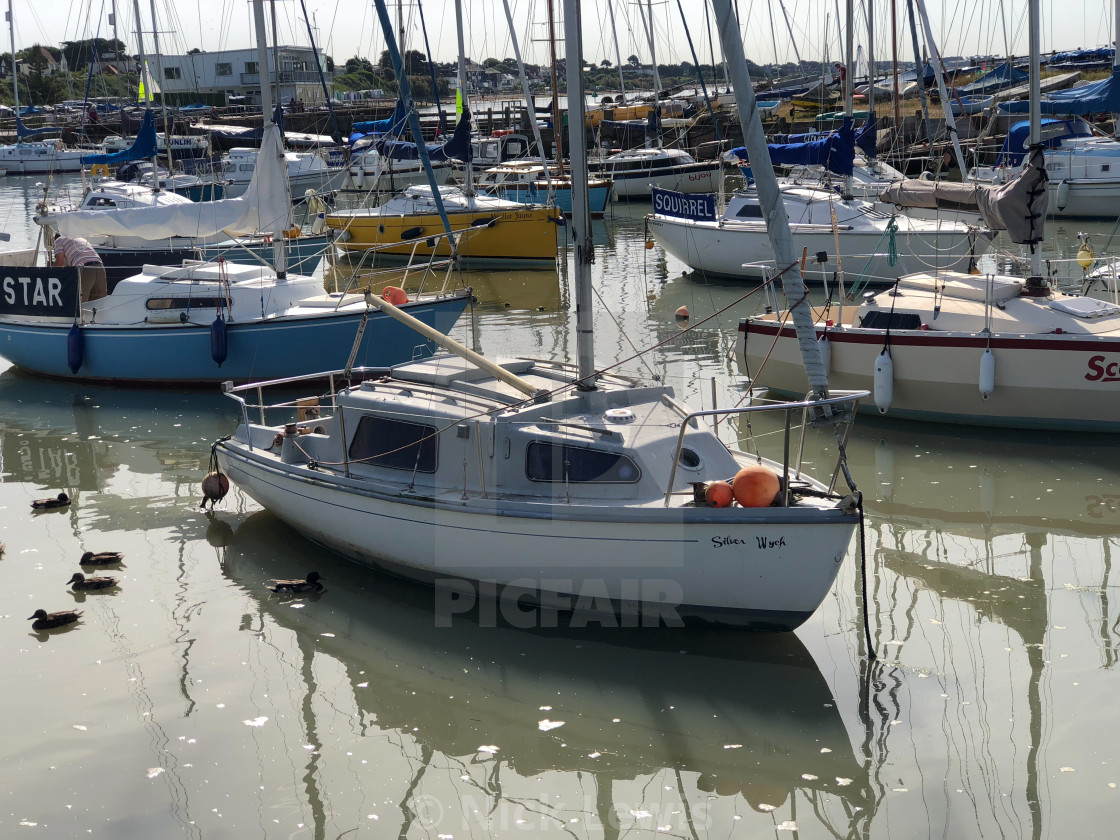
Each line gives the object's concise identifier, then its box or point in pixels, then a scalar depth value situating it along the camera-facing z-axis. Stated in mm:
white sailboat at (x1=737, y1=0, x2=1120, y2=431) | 13703
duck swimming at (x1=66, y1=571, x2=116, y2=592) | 10500
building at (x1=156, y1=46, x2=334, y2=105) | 83562
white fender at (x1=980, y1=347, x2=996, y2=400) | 13859
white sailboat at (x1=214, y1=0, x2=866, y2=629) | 8609
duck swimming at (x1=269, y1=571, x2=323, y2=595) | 10422
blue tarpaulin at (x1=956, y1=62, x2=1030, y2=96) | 41375
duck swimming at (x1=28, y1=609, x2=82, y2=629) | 9727
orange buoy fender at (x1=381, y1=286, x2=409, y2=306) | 16347
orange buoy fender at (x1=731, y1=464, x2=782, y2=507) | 8516
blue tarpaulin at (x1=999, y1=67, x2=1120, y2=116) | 26781
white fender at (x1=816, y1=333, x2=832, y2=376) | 15055
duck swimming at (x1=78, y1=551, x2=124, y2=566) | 11055
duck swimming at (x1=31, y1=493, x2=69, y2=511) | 13039
